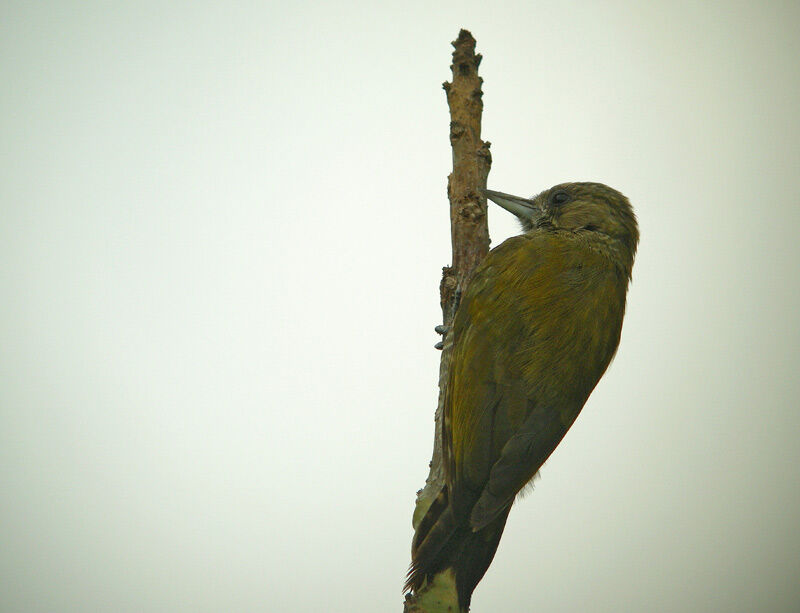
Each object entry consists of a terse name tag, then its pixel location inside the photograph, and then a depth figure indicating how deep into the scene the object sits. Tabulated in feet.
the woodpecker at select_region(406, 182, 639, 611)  19.77
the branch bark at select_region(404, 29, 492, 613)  21.42
